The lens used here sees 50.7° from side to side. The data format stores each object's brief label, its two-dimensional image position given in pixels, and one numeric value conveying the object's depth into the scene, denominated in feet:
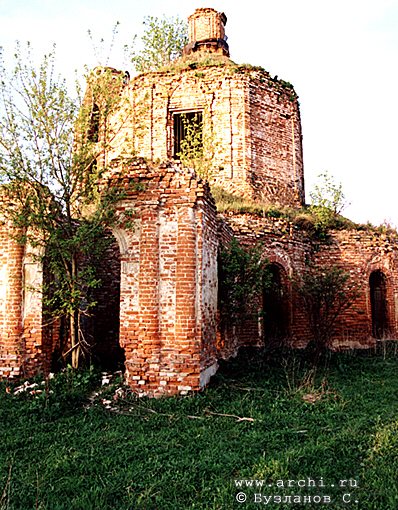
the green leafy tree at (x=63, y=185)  23.31
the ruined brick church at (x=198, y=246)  23.07
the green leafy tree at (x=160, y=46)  77.05
